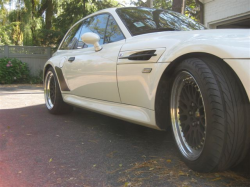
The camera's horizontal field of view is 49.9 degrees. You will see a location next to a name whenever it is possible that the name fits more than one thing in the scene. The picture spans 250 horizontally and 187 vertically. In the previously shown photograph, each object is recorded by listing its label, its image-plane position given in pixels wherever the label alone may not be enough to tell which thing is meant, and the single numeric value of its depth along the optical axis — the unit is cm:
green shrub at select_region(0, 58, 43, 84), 1220
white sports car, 179
